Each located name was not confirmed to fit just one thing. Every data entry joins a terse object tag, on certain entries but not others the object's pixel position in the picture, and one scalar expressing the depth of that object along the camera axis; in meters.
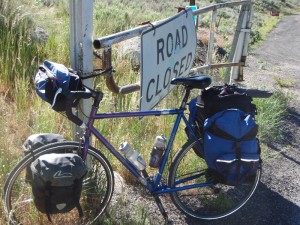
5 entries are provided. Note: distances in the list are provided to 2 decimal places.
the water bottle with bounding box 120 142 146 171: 3.10
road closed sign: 2.90
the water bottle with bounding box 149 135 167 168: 3.28
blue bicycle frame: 2.84
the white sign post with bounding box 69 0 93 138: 2.79
